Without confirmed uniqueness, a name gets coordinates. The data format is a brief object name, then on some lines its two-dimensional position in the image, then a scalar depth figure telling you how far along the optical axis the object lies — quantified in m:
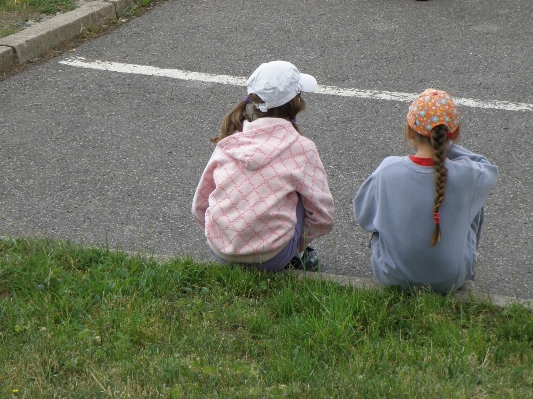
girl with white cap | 6.74
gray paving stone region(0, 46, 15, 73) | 12.40
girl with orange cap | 6.18
